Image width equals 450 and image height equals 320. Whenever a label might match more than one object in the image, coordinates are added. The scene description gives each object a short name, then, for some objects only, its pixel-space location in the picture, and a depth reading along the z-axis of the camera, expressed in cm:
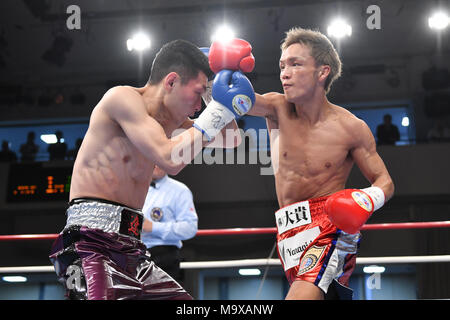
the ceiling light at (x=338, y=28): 660
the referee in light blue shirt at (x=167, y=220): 274
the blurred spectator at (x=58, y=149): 645
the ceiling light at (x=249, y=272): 707
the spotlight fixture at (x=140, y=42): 688
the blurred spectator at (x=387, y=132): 627
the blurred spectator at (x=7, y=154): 672
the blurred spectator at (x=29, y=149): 662
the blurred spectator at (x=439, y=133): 624
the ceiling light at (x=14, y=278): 735
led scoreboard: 617
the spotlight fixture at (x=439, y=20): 662
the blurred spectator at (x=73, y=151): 623
